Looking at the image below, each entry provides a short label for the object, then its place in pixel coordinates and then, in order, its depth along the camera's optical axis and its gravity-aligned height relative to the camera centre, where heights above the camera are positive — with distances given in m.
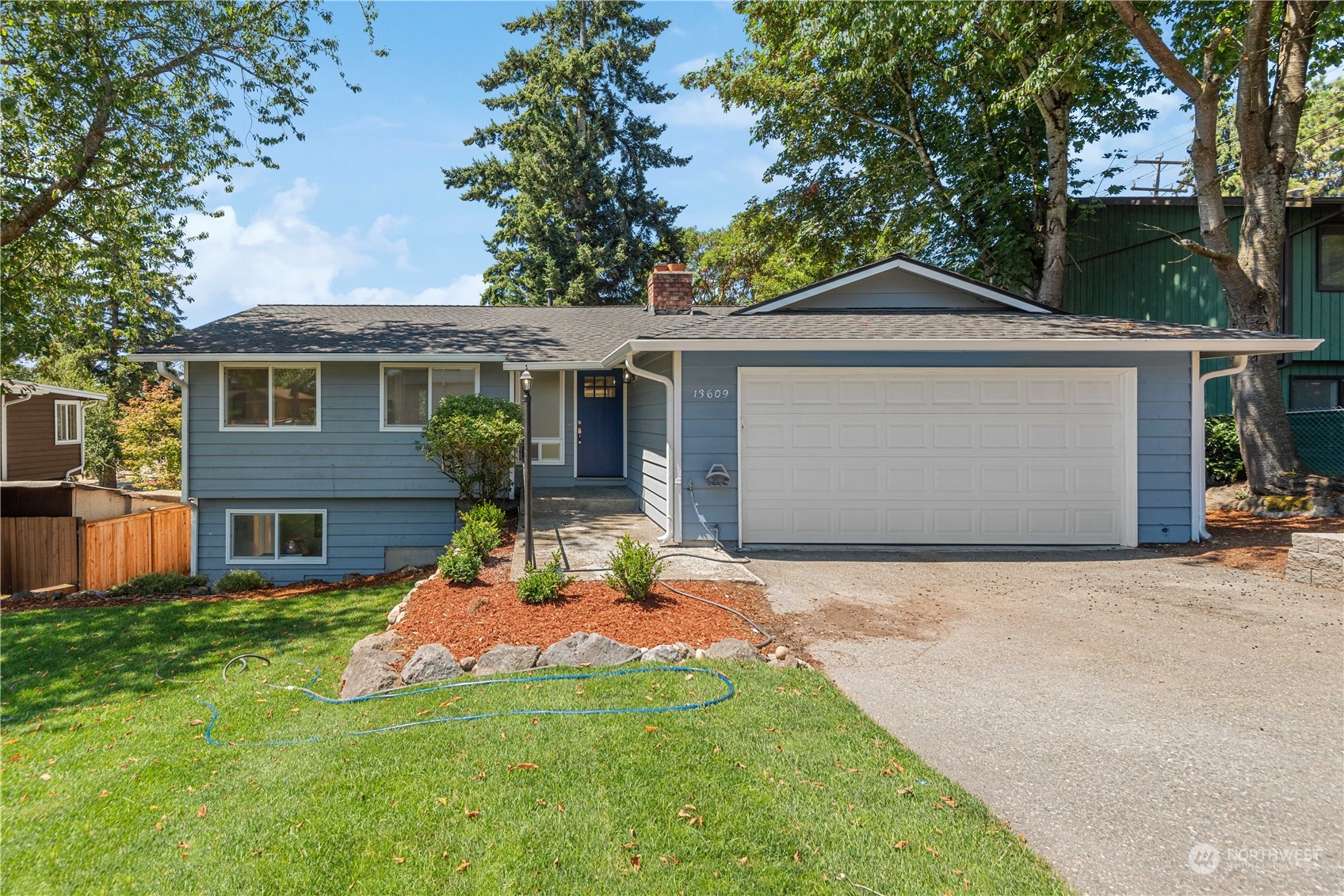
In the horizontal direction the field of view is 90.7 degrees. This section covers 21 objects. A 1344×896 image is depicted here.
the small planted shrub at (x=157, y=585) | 9.98 -2.23
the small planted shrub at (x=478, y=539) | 7.15 -1.08
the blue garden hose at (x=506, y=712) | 3.72 -1.54
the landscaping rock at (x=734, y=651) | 4.61 -1.47
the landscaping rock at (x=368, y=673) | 4.46 -1.61
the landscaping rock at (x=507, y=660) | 4.54 -1.50
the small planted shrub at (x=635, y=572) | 5.64 -1.11
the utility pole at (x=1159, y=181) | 24.08 +11.11
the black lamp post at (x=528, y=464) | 6.44 -0.23
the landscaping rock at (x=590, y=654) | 4.54 -1.47
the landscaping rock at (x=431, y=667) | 4.48 -1.54
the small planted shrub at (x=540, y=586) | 5.73 -1.26
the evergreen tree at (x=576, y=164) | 23.64 +10.43
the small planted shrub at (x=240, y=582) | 10.45 -2.24
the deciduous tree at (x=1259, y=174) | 10.55 +4.44
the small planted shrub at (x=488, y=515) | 8.59 -0.96
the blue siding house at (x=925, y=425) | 8.23 +0.20
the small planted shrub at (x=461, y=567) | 6.57 -1.26
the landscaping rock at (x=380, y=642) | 5.09 -1.56
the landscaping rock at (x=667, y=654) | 4.53 -1.46
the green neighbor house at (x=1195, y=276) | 14.24 +3.83
